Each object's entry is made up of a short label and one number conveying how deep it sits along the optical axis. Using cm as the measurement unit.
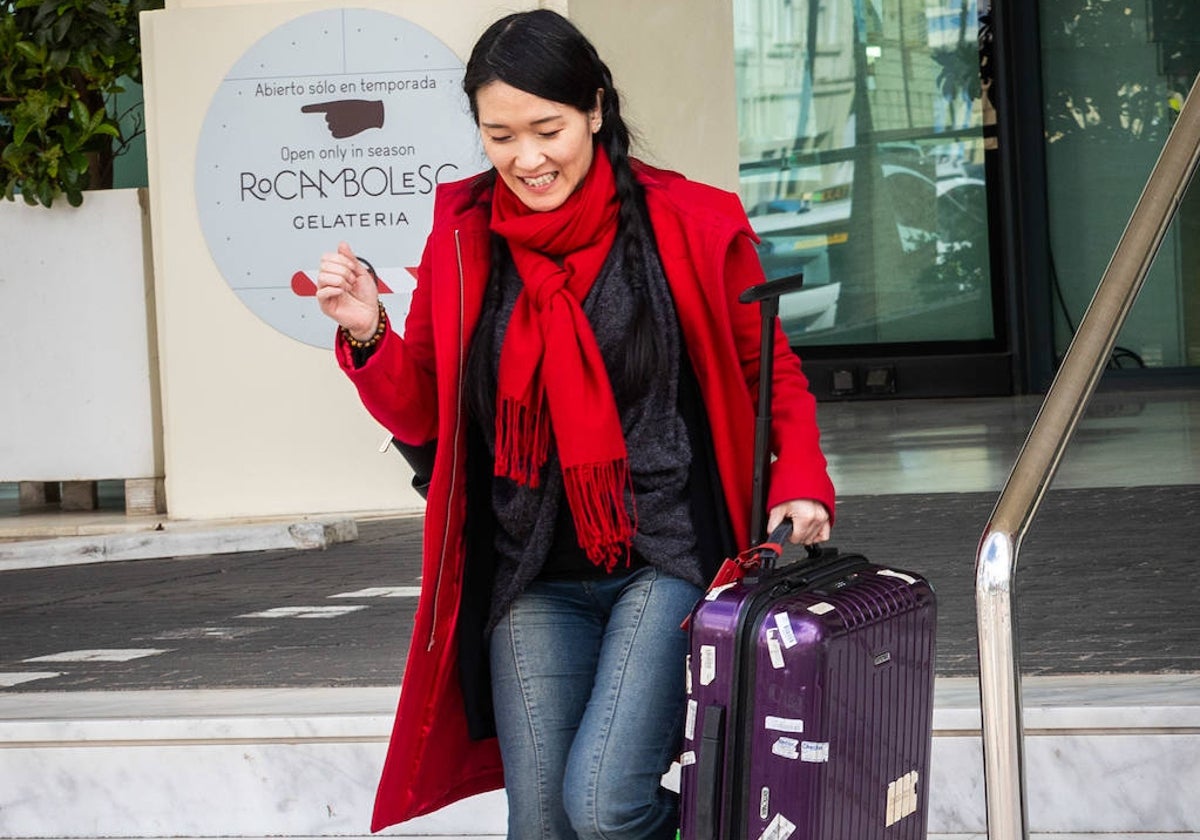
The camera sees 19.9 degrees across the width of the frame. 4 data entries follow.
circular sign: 1556
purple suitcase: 481
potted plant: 1659
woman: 529
